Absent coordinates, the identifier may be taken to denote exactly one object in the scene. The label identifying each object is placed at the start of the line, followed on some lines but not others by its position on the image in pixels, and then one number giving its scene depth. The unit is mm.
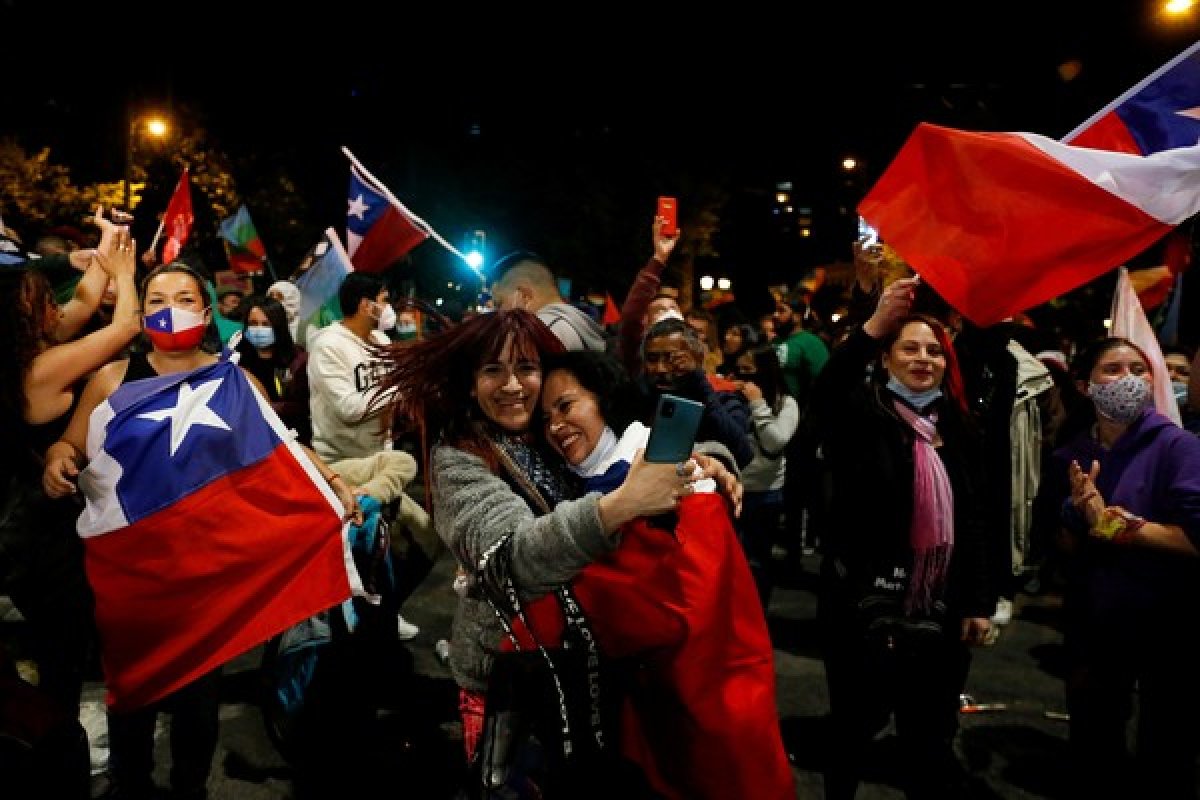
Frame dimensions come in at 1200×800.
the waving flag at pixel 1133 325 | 4254
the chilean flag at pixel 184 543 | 3125
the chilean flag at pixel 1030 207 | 2922
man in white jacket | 4391
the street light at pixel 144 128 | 17094
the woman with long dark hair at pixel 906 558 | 3248
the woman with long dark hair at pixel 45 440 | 3248
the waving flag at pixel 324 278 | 7832
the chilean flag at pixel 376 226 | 7672
